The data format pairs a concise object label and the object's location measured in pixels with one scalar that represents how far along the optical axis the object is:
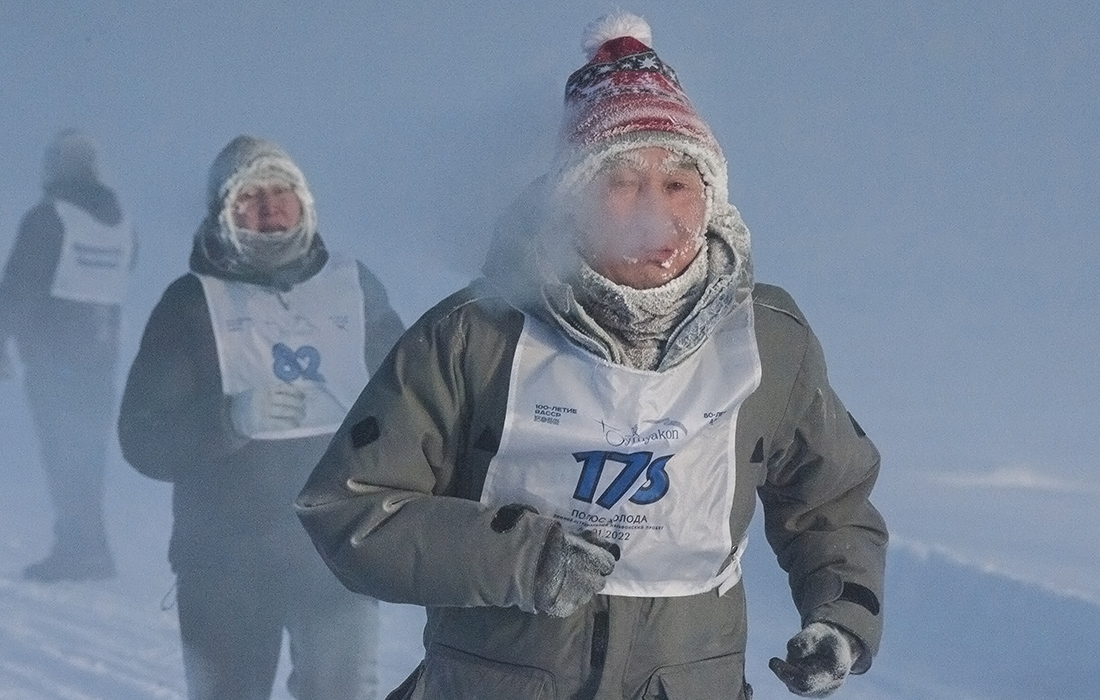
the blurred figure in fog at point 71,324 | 13.60
